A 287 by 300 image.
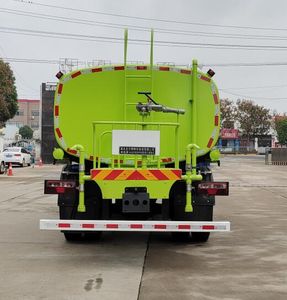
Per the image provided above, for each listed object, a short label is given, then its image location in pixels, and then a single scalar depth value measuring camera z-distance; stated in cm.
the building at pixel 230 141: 9638
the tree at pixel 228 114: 8898
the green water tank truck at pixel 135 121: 788
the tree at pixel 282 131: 8369
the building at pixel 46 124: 4438
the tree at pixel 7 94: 3778
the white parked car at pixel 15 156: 3572
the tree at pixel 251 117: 8931
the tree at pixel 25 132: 13150
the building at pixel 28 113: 16562
